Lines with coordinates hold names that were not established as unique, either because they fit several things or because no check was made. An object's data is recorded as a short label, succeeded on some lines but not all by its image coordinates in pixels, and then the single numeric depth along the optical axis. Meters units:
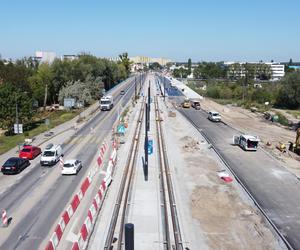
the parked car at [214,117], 47.70
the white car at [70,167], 23.32
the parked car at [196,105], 61.96
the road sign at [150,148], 26.19
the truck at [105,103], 55.04
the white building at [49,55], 112.17
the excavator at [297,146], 31.49
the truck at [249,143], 31.03
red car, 26.86
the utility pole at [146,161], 22.41
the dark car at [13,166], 23.35
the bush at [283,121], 49.17
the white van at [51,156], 25.41
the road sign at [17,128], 33.67
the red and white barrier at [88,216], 14.01
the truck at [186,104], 62.88
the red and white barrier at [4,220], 15.88
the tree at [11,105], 37.89
